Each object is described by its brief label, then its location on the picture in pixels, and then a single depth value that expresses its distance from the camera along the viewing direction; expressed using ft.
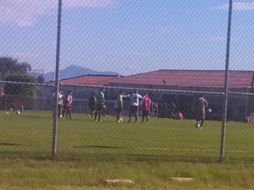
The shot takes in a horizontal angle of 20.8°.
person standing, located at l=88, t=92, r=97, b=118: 111.14
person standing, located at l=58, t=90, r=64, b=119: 110.92
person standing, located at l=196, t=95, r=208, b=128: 102.09
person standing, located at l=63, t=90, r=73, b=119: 116.16
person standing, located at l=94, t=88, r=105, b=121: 110.01
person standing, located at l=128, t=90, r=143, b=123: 111.45
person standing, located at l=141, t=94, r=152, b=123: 106.20
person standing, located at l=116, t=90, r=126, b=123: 106.92
